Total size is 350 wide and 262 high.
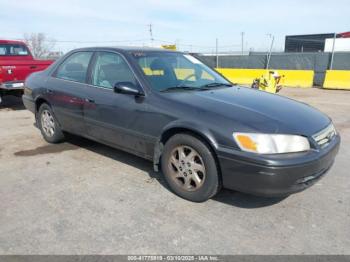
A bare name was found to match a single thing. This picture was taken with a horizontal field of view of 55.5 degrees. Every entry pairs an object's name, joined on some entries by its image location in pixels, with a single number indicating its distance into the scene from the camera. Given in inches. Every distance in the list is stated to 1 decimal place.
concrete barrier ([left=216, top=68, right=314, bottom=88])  616.4
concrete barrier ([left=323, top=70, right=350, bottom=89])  561.9
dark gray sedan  116.8
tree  1524.4
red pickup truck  334.3
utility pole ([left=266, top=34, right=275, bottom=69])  703.7
